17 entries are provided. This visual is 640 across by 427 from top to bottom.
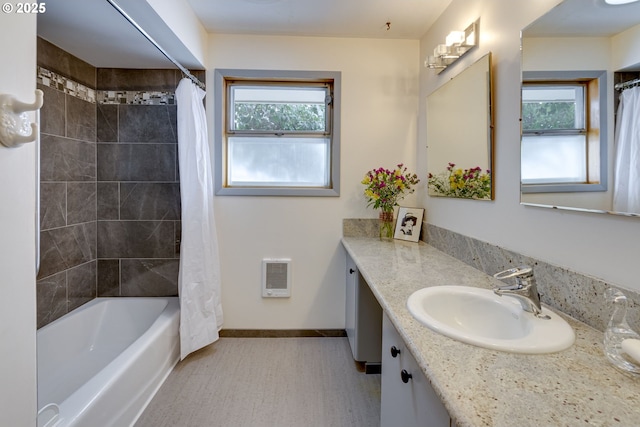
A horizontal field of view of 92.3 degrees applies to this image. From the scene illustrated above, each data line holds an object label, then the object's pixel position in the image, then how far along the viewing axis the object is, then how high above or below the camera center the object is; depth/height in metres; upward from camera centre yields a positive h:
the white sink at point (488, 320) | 0.82 -0.35
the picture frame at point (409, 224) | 2.28 -0.11
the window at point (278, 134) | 2.47 +0.60
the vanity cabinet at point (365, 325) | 1.95 -0.74
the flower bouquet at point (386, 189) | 2.25 +0.15
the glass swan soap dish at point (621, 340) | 0.69 -0.30
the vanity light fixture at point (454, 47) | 1.65 +0.94
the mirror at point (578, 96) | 0.89 +0.38
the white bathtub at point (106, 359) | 1.29 -0.86
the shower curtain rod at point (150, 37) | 1.35 +0.91
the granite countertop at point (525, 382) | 0.57 -0.37
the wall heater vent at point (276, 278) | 2.43 -0.55
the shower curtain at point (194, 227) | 2.04 -0.13
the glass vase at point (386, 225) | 2.32 -0.12
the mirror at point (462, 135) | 1.54 +0.44
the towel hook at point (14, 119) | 0.71 +0.21
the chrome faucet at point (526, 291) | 0.99 -0.27
